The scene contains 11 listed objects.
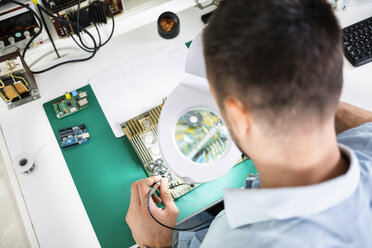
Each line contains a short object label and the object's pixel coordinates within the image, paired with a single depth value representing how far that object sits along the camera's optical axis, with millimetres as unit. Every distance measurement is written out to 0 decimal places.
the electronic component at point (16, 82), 1134
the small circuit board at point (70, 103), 1244
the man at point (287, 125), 500
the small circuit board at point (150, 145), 1120
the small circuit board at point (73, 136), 1196
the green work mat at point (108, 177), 1103
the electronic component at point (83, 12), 1188
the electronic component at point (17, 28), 1134
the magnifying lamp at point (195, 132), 919
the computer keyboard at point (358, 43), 1290
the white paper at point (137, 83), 1250
